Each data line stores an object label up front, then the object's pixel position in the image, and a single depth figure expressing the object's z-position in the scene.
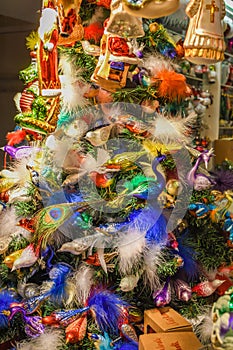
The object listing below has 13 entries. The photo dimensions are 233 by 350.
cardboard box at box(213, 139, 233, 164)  2.67
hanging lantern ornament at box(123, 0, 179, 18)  0.83
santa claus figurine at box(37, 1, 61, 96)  1.30
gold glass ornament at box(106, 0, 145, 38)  0.94
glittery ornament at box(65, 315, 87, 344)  1.29
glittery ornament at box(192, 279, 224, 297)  1.34
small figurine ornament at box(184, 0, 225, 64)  0.98
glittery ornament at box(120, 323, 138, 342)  1.28
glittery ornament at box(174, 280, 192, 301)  1.32
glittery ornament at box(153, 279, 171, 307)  1.30
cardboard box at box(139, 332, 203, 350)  1.10
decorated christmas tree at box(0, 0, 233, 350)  1.29
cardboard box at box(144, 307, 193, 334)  1.18
